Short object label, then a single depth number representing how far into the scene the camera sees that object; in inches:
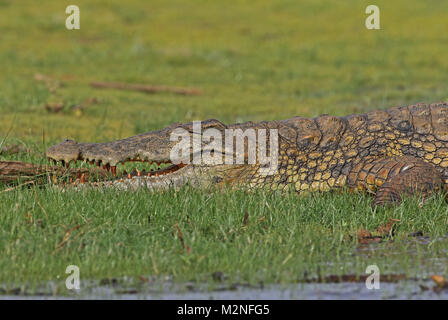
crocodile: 566.3
